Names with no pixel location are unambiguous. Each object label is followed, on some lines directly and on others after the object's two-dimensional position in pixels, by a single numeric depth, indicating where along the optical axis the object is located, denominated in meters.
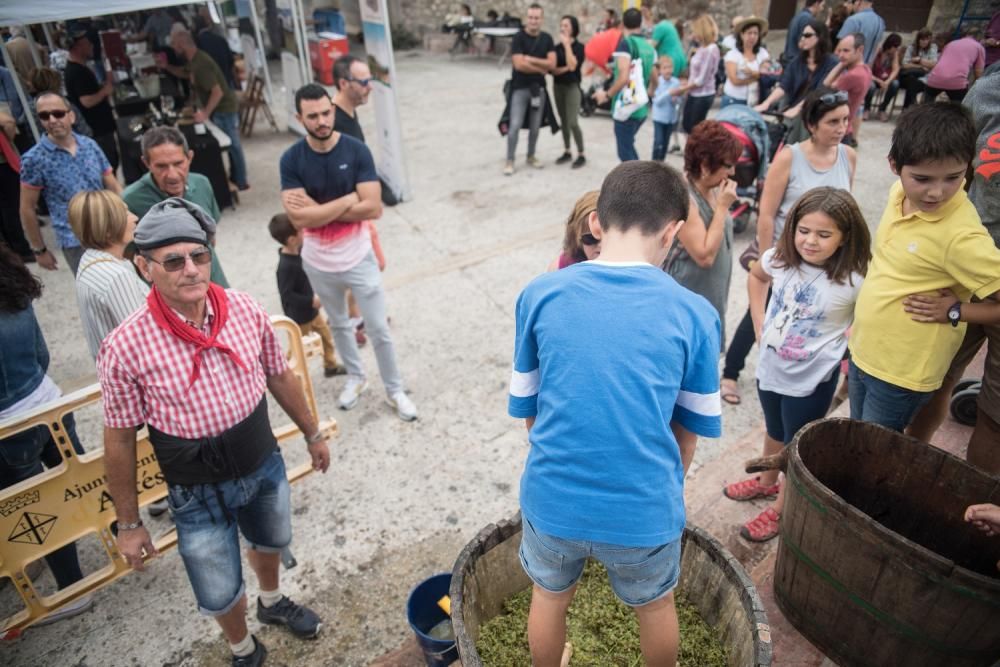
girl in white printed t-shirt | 2.76
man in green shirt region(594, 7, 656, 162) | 7.58
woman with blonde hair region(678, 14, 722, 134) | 7.91
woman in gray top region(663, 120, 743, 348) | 3.20
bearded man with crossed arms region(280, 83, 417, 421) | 3.81
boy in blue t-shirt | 1.64
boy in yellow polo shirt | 2.38
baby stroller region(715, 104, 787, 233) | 6.16
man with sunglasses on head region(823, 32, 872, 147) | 6.12
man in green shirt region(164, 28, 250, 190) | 8.52
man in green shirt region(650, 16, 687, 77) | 8.35
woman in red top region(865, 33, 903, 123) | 11.21
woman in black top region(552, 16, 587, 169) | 8.37
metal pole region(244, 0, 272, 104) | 10.33
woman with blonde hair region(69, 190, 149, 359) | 2.97
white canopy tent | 5.11
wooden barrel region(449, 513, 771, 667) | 2.14
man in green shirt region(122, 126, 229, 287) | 3.50
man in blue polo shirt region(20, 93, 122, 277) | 4.42
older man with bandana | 2.15
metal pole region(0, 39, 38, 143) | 6.14
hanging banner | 7.37
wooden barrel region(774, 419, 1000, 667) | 2.16
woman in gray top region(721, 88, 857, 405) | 3.62
